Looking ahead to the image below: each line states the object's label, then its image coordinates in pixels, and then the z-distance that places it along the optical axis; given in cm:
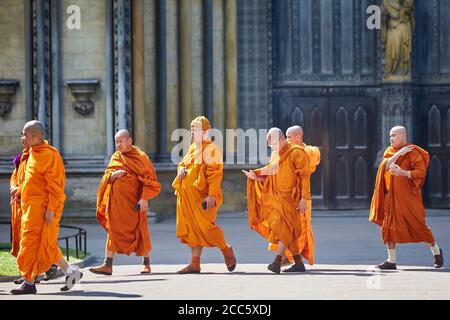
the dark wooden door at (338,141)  2873
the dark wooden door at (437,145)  2878
